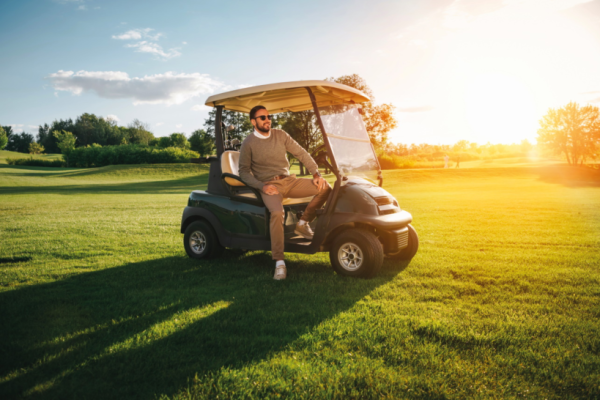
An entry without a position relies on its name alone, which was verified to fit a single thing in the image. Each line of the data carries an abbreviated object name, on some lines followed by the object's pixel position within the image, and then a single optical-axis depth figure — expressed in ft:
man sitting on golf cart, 15.40
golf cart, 14.80
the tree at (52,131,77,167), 185.88
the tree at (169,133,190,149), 239.87
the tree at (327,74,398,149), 122.88
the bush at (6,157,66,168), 175.22
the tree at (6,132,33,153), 293.43
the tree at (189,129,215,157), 187.51
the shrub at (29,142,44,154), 240.94
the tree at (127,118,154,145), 287.89
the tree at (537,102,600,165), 144.25
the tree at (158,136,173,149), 246.47
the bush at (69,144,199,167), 167.22
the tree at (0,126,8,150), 255.70
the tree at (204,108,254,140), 159.12
